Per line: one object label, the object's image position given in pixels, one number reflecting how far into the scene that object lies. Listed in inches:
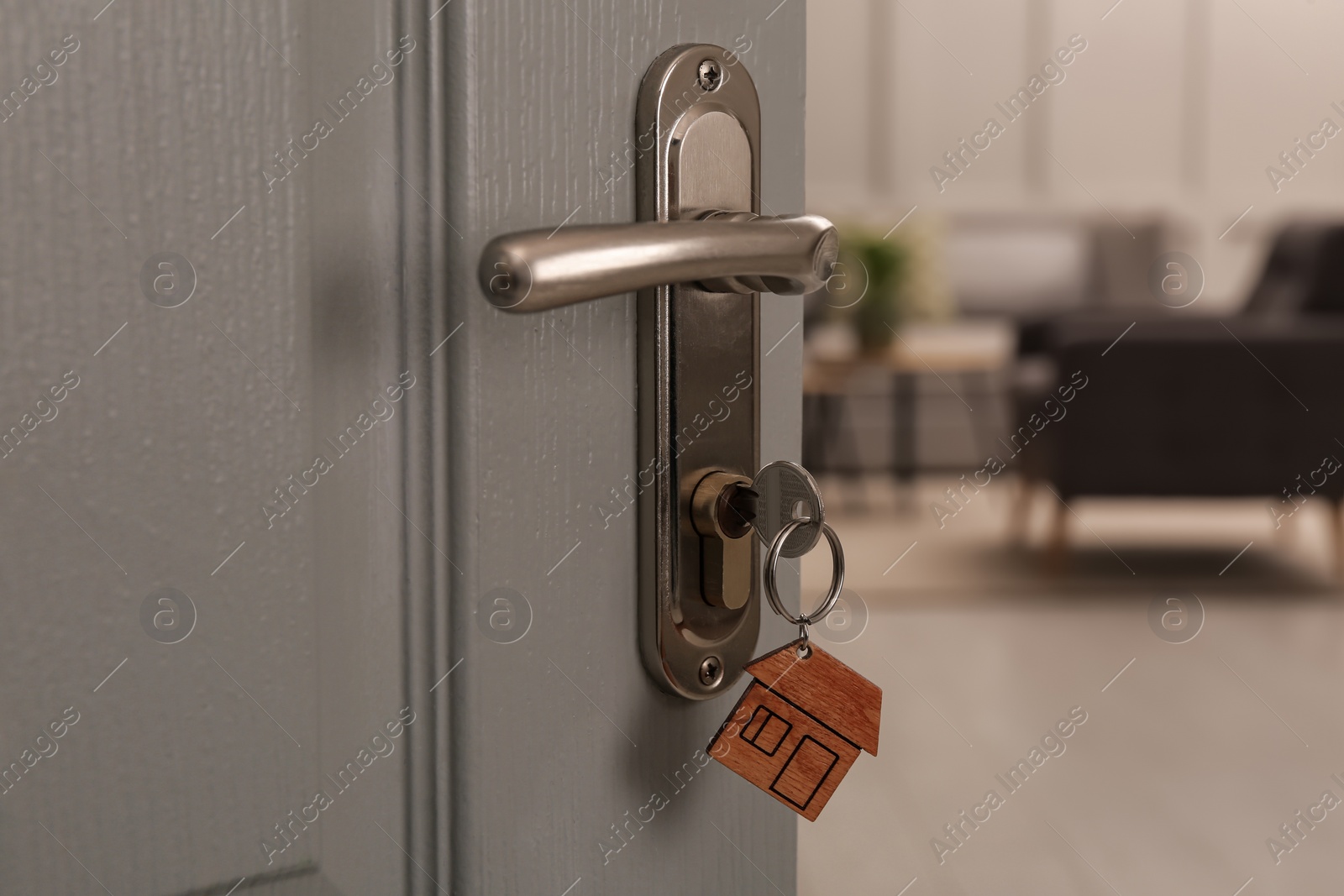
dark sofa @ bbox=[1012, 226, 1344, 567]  265.9
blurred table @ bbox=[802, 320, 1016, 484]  323.0
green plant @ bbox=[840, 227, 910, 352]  335.5
